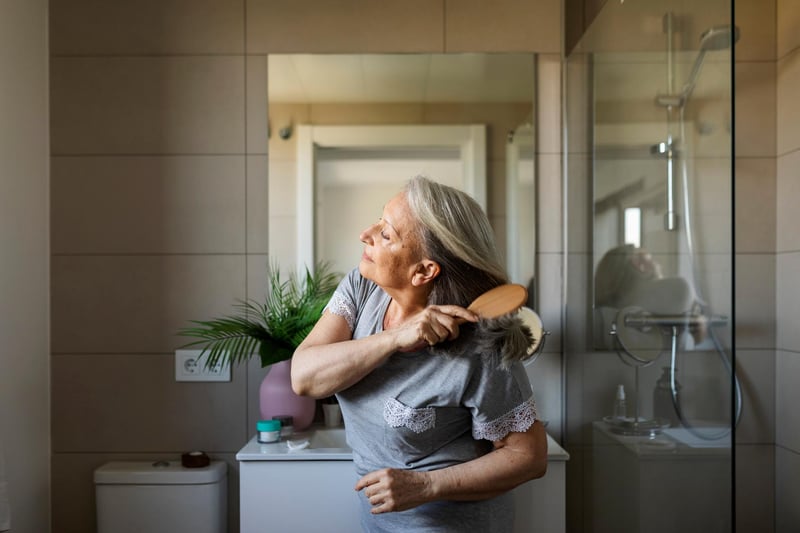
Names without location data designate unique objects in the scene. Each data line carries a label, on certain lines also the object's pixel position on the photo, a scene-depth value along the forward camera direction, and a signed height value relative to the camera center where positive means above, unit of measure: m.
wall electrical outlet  2.11 -0.30
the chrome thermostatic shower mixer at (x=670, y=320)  1.25 -0.11
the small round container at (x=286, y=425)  1.91 -0.42
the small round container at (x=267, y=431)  1.82 -0.42
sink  1.93 -0.46
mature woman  1.28 -0.21
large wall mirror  2.11 +0.35
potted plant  1.90 -0.18
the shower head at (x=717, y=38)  1.19 +0.38
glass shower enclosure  1.25 -0.02
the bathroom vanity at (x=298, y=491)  1.73 -0.54
